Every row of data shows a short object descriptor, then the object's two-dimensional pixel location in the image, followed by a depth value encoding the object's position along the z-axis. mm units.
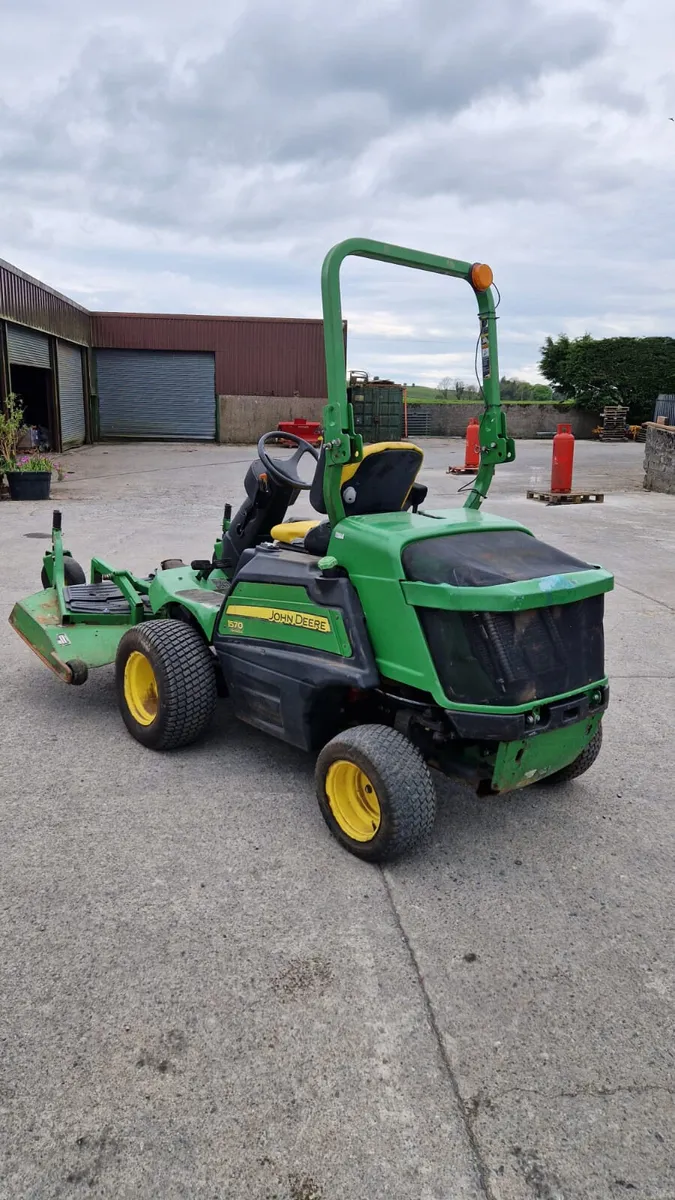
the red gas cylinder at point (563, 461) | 13422
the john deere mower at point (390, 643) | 2992
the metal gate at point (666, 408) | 21347
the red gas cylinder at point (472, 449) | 17134
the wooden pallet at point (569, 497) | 13281
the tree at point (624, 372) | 32219
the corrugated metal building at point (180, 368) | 26594
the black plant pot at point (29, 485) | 12656
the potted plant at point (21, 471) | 12672
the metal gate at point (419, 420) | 31094
